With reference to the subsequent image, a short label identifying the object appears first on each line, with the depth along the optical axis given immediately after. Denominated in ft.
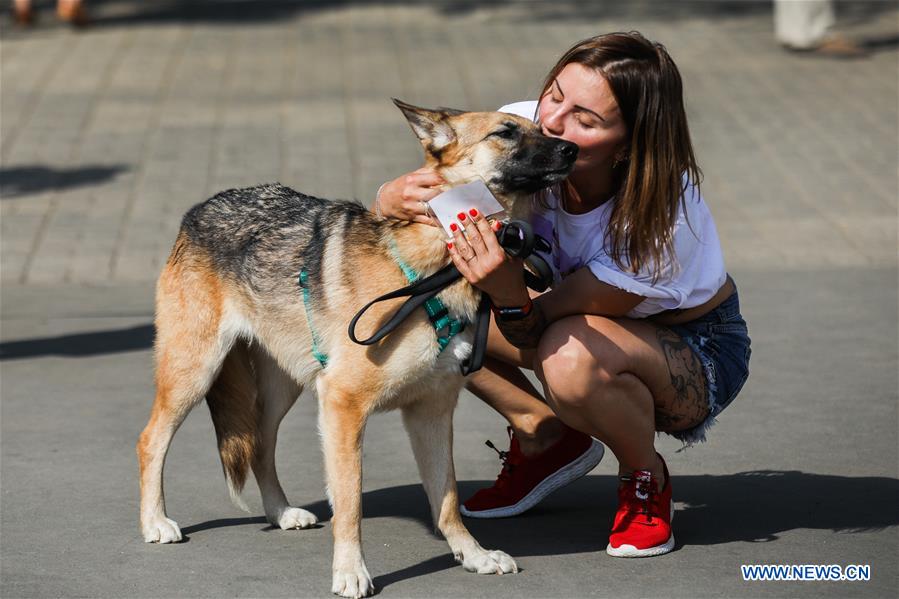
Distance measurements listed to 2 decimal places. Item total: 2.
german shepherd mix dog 25.16
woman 26.00
